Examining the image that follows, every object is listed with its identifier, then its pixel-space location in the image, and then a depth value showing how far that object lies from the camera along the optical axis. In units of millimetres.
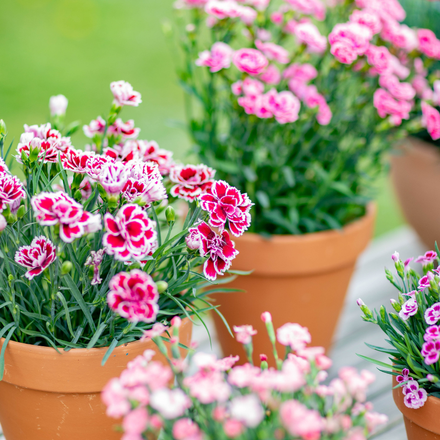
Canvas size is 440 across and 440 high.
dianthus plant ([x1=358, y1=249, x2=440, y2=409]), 1226
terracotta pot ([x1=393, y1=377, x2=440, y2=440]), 1232
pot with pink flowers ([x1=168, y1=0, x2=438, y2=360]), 1478
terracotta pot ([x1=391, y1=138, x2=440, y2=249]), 1724
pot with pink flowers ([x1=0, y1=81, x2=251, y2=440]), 1185
